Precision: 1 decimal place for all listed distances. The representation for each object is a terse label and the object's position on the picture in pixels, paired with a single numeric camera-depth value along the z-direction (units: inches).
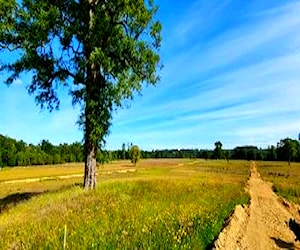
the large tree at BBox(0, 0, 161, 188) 414.4
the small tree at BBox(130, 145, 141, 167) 2711.5
